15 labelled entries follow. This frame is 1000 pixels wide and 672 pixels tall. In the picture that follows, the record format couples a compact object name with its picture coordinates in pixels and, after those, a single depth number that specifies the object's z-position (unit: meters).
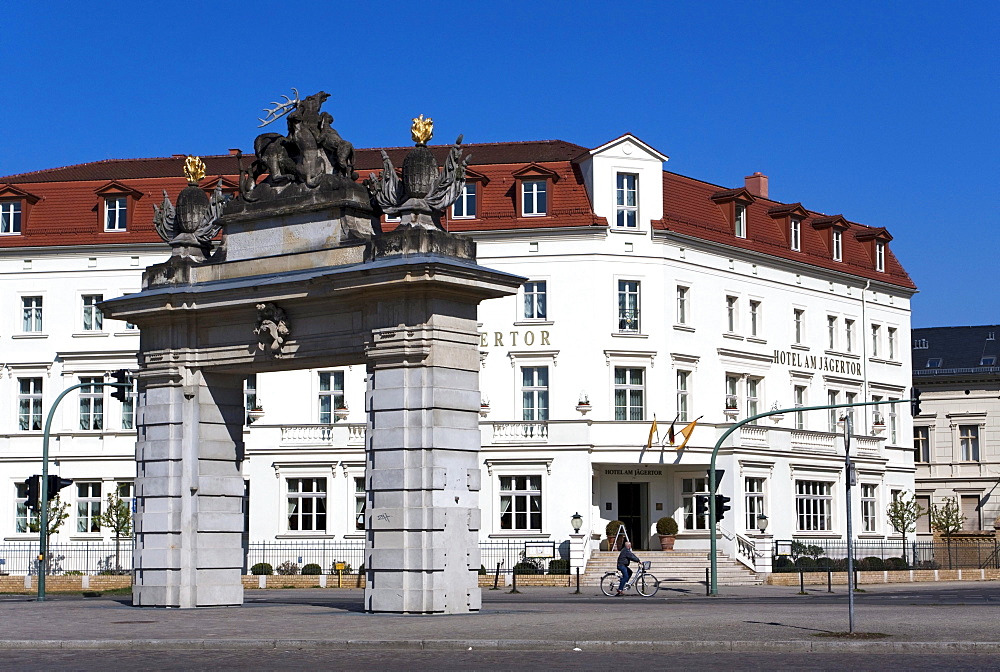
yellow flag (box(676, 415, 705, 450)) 56.78
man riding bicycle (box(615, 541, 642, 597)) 42.84
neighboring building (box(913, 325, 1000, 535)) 82.88
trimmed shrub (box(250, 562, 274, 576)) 54.91
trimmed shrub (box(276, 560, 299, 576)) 55.28
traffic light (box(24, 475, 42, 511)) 42.66
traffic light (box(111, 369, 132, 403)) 42.22
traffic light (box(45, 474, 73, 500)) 42.84
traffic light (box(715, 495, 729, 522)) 44.03
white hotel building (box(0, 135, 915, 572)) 56.84
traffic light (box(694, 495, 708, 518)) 58.34
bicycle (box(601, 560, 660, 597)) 43.44
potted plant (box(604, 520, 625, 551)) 55.84
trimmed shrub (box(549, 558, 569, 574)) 53.94
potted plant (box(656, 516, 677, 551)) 56.75
